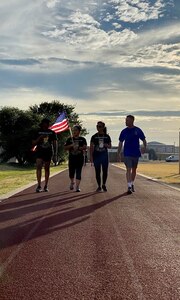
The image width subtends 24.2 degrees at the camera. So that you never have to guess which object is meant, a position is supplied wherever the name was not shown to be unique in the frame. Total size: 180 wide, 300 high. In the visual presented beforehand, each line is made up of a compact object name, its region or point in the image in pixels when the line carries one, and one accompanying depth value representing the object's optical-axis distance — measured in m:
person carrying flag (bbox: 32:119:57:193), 11.80
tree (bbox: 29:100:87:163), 52.21
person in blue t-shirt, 11.70
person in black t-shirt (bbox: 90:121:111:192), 11.85
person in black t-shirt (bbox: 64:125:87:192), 11.79
